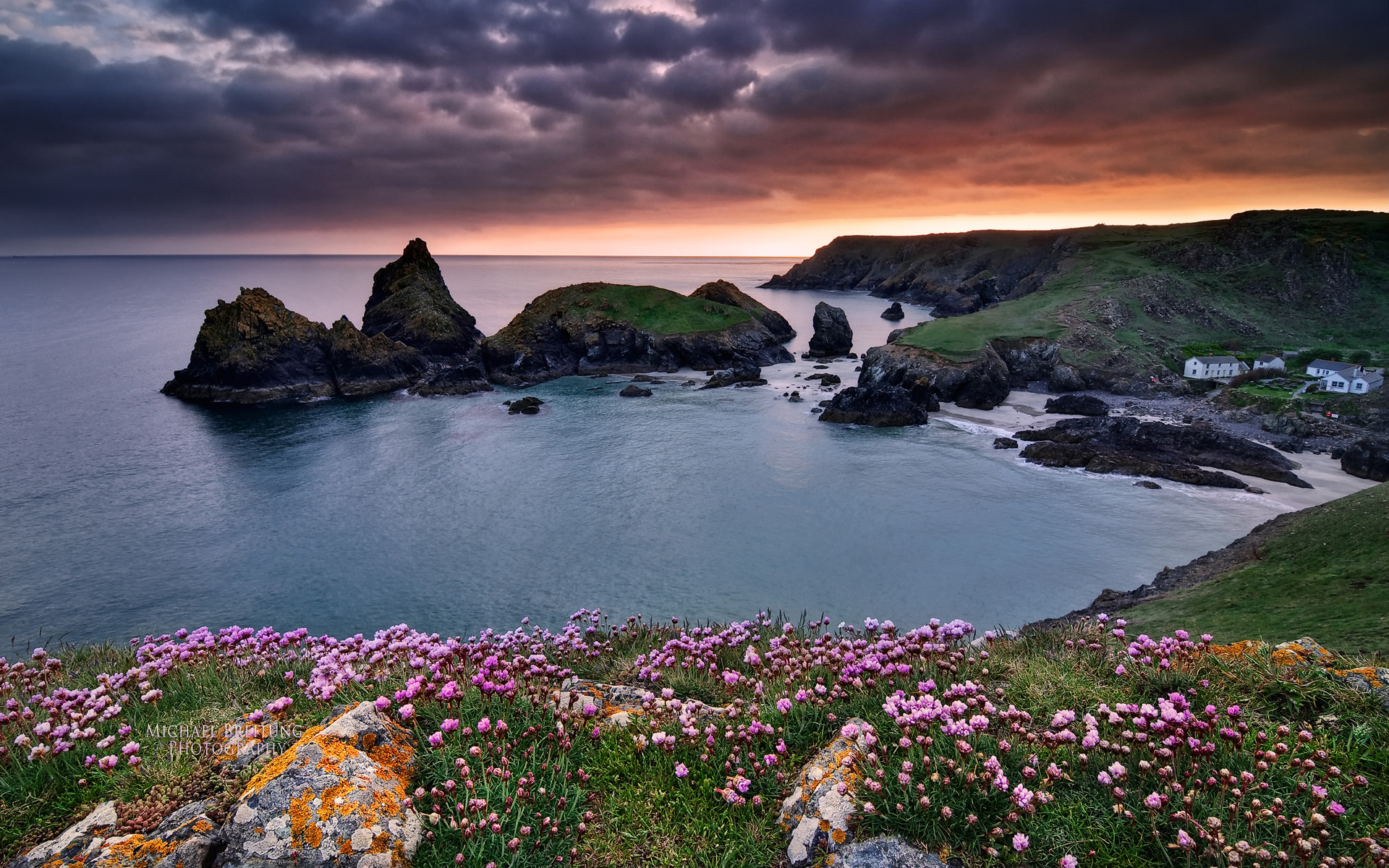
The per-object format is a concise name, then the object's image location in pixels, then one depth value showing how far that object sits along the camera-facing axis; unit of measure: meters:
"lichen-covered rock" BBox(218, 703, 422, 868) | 4.73
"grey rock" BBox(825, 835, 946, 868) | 4.64
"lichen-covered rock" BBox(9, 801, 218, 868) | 4.72
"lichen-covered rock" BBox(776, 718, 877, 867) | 5.04
